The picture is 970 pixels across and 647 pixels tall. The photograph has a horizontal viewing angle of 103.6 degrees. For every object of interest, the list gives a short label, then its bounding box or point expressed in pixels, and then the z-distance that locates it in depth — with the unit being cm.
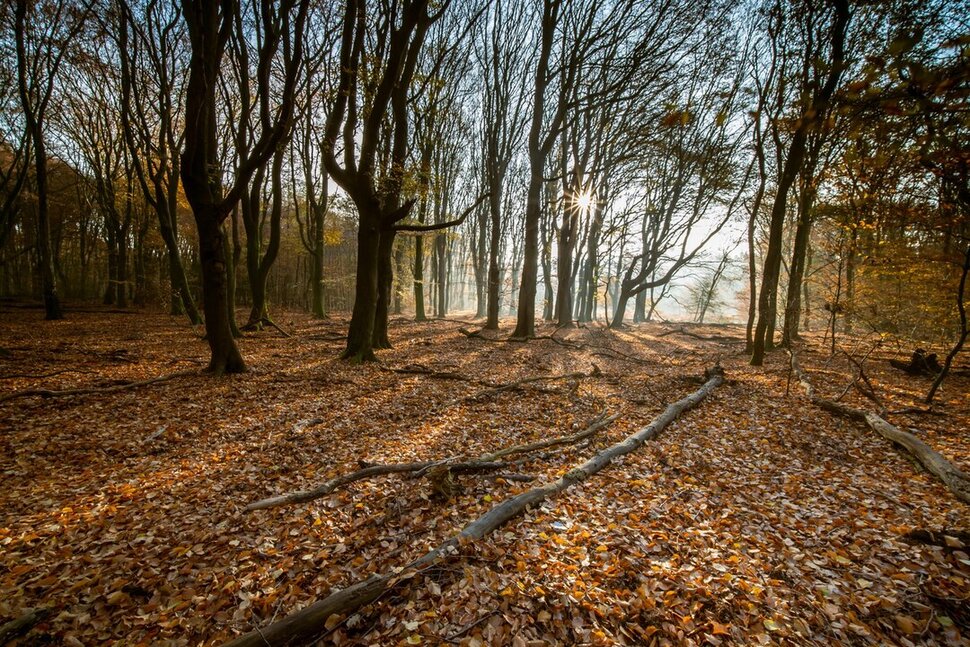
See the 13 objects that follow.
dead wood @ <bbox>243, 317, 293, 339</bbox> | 1533
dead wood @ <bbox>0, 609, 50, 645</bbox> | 250
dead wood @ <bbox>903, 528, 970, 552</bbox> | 336
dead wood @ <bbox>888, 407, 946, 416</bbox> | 690
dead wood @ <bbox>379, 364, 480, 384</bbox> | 960
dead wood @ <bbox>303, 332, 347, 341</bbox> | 1446
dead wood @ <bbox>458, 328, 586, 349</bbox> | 1548
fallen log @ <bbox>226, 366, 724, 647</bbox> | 252
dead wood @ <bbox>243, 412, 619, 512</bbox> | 415
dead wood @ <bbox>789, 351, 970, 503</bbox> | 430
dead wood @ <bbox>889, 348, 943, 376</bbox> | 1049
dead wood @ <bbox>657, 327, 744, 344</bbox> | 1944
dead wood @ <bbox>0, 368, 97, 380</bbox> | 746
